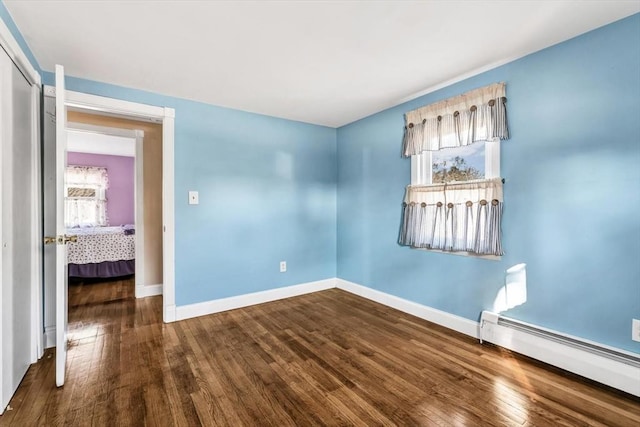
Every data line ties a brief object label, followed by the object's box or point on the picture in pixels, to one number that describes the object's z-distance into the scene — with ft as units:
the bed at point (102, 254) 14.01
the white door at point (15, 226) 5.27
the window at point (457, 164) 7.87
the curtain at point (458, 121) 7.59
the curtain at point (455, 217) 7.72
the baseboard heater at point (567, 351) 5.67
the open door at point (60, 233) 5.83
